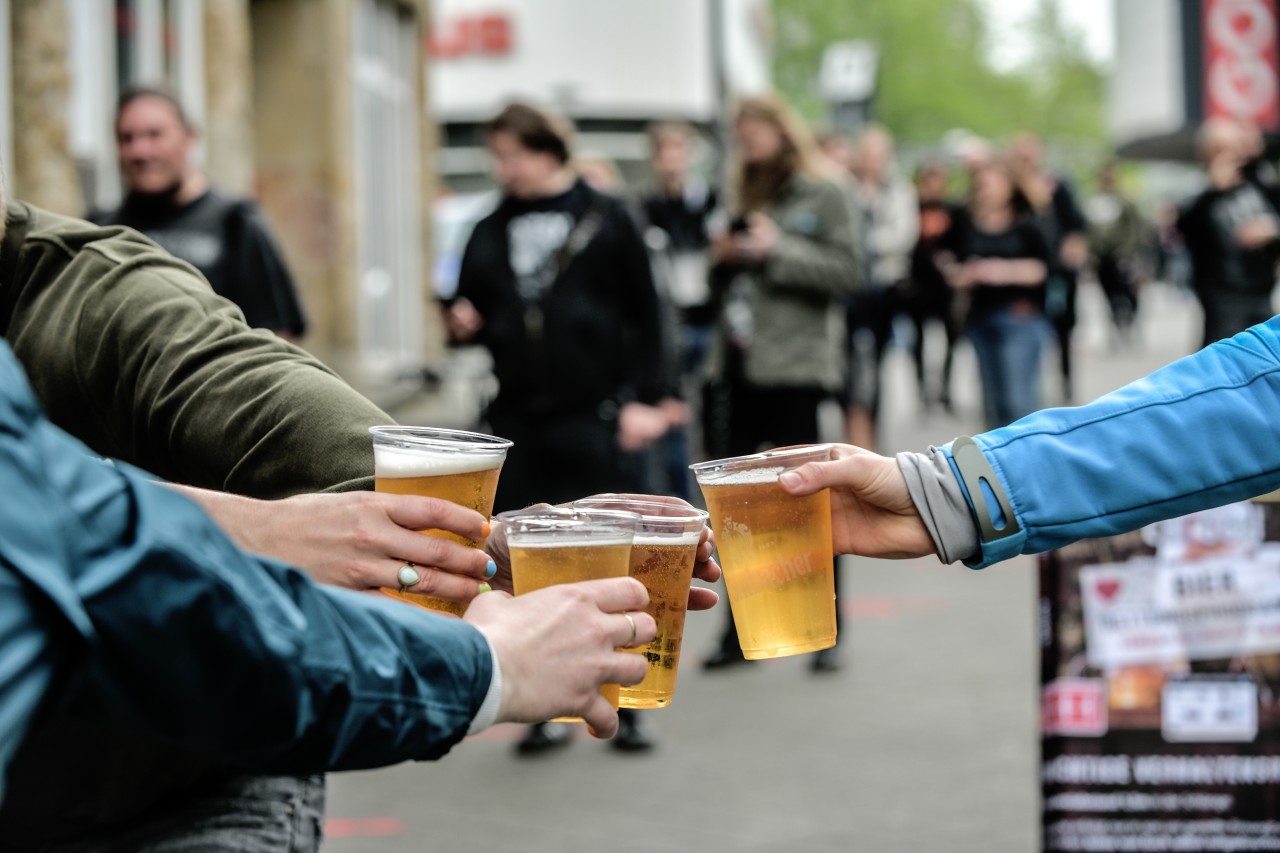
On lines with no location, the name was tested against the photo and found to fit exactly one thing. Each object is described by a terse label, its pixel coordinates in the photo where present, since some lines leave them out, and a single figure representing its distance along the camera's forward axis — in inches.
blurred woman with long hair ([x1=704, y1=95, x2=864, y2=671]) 259.3
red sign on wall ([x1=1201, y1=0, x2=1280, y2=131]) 1196.5
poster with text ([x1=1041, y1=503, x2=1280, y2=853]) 151.2
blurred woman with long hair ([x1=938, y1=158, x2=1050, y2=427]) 394.3
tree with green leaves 2231.8
